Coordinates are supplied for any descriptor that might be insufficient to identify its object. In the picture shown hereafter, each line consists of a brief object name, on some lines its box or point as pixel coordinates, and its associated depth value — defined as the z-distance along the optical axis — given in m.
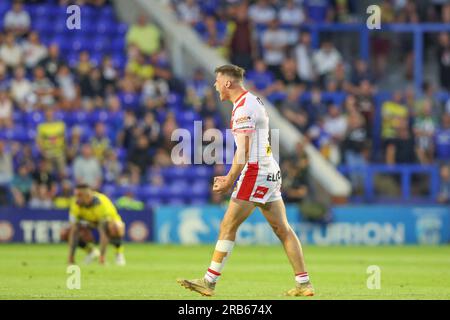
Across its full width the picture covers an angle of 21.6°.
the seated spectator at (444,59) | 30.02
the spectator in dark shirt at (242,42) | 28.97
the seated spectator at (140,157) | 26.64
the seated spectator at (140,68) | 28.77
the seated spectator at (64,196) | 25.61
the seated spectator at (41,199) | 25.66
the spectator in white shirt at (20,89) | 28.02
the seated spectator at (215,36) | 29.97
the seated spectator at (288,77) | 28.95
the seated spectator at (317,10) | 30.83
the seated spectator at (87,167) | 26.03
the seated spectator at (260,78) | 28.84
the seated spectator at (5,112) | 27.39
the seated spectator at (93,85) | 28.23
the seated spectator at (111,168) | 26.52
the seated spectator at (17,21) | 29.55
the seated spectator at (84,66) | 28.31
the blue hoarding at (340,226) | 25.14
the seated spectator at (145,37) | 29.77
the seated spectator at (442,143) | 28.34
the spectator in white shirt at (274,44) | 29.50
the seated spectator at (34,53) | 28.80
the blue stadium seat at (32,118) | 27.72
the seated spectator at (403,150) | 27.61
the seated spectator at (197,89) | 28.52
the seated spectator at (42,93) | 27.86
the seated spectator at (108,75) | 28.39
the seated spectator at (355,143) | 27.52
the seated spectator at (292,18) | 29.94
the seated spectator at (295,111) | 27.78
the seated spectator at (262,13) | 30.22
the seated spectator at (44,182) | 25.75
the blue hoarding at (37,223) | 24.94
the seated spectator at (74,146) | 26.78
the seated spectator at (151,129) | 27.02
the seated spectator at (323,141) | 27.48
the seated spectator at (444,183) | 26.58
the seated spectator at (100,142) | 26.67
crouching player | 18.48
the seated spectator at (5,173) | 26.14
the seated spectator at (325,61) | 29.45
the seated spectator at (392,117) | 28.08
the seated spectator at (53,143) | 26.55
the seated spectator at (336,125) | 27.85
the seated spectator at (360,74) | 29.14
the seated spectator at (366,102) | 28.34
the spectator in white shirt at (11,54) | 28.73
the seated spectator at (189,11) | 30.58
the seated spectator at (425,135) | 27.81
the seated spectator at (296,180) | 25.58
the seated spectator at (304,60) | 29.50
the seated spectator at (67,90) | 28.03
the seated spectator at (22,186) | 25.95
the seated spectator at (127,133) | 27.19
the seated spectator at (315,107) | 28.20
